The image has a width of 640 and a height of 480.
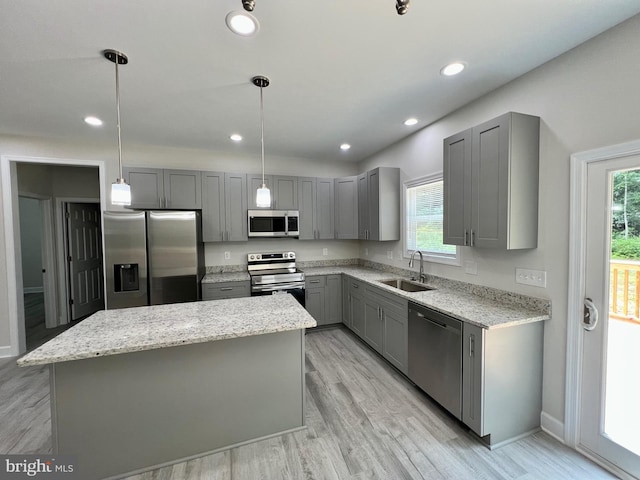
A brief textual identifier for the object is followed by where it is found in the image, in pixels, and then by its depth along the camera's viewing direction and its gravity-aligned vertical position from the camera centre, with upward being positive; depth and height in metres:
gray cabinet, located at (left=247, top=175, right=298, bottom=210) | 3.94 +0.67
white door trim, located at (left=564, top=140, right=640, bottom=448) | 1.74 -0.39
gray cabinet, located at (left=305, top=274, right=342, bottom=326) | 3.93 -1.00
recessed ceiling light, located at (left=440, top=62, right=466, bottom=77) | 1.89 +1.21
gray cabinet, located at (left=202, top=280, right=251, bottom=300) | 3.50 -0.76
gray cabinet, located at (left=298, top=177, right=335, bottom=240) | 4.21 +0.41
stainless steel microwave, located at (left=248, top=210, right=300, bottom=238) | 3.94 +0.16
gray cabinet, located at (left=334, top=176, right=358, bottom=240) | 4.28 +0.41
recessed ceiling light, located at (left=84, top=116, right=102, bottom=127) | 2.74 +1.23
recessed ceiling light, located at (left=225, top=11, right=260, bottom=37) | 1.42 +1.19
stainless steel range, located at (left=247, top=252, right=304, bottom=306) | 3.67 -0.61
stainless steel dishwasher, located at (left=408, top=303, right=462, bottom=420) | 1.99 -1.05
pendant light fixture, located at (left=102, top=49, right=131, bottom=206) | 1.68 +0.31
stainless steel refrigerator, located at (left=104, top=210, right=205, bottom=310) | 3.08 -0.27
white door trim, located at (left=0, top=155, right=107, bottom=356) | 3.23 -0.04
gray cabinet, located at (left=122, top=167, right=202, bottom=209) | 3.46 +0.64
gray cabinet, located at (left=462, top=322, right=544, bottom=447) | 1.81 -1.08
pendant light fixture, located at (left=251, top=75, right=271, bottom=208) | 2.07 +0.33
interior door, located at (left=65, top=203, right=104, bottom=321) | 4.38 -0.41
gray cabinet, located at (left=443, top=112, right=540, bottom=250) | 1.92 +0.38
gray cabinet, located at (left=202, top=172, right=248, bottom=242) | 3.75 +0.40
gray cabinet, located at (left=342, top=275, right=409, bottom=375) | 2.66 -1.04
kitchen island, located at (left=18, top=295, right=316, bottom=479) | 1.55 -0.99
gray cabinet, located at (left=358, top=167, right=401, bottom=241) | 3.61 +0.40
